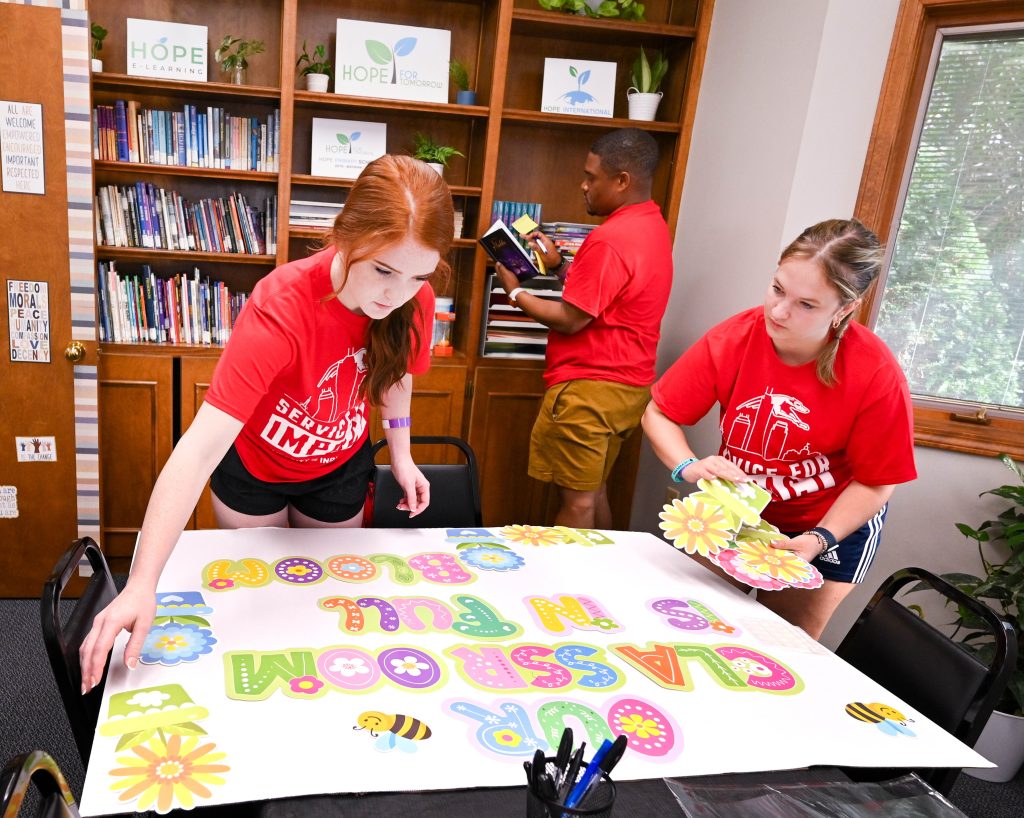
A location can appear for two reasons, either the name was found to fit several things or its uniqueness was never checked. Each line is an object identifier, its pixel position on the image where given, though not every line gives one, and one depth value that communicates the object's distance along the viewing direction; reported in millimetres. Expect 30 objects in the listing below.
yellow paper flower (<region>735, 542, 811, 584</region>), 1498
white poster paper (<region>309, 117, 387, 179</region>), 3008
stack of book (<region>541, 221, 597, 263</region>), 3285
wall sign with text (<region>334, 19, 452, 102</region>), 2936
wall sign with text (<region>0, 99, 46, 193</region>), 2398
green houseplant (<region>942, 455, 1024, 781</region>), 2164
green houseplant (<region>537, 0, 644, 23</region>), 3016
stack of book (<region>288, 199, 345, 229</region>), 2984
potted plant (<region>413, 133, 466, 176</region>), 3027
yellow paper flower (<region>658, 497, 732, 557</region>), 1560
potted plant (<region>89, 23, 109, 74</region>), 2676
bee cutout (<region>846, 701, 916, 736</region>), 1184
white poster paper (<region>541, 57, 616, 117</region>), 3156
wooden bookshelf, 2881
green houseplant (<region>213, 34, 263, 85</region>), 2850
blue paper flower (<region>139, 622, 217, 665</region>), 1124
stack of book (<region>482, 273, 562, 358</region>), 3225
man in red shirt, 2732
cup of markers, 811
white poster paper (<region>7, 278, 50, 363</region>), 2535
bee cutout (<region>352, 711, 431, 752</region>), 995
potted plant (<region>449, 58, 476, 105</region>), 3061
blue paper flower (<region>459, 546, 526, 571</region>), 1580
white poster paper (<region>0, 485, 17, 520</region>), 2673
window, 2434
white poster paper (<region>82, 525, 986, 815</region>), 950
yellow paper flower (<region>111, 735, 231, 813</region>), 850
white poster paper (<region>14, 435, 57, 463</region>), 2650
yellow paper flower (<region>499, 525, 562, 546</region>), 1747
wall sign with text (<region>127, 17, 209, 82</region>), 2727
